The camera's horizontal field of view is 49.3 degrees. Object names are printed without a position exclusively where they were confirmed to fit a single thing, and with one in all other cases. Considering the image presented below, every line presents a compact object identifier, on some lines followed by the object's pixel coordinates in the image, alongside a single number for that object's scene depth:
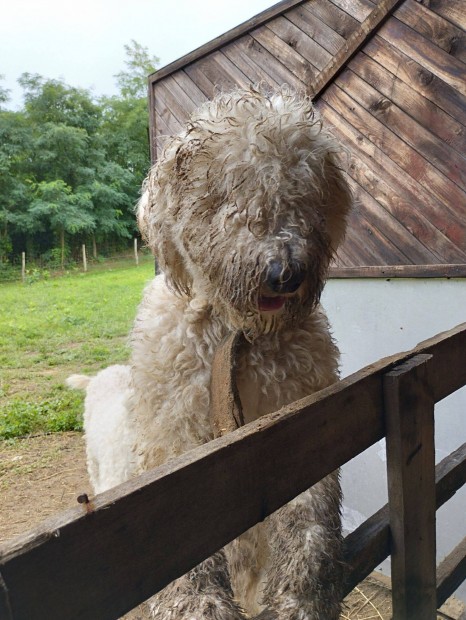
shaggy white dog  1.27
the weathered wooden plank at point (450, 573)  1.63
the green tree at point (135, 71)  31.02
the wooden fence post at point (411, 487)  1.25
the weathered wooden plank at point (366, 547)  1.34
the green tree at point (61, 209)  19.45
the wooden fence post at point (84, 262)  18.34
